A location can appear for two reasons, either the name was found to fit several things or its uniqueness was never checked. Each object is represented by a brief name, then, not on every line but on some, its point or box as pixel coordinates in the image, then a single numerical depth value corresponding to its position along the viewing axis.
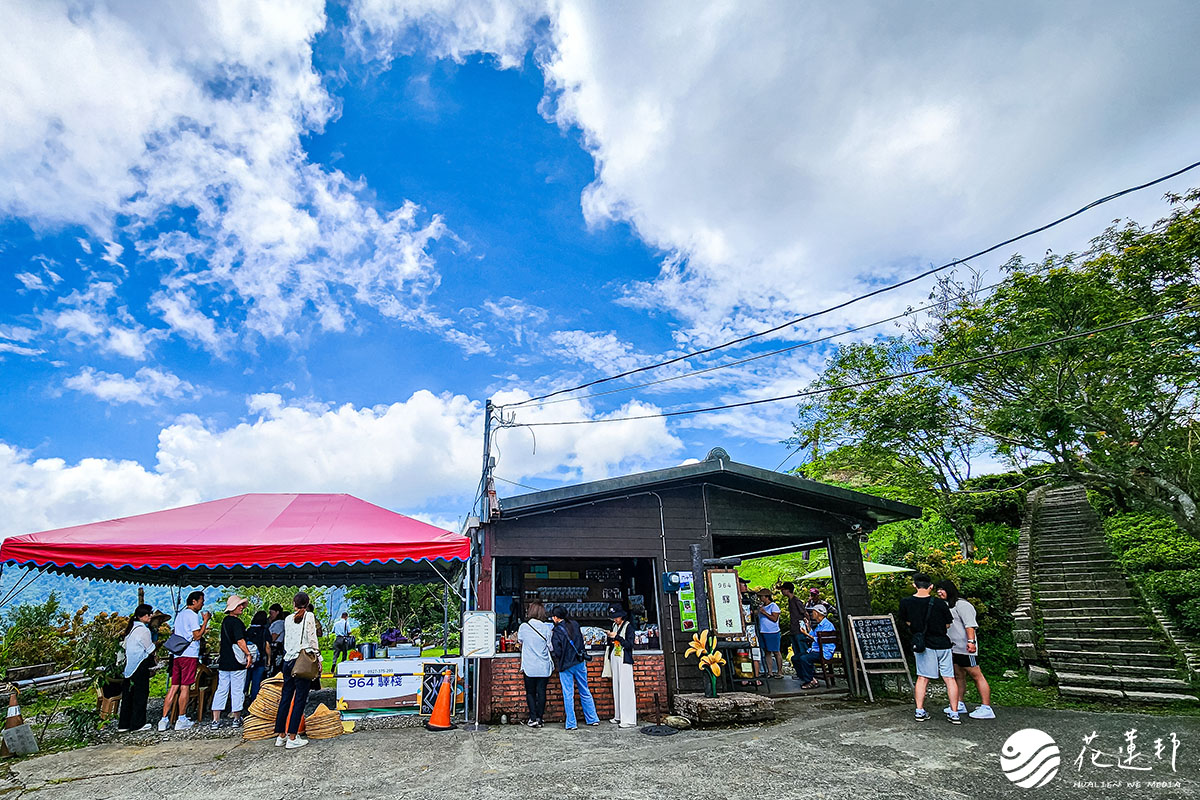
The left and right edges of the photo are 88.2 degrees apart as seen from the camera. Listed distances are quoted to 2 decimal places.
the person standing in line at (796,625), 10.98
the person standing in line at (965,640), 7.34
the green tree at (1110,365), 9.80
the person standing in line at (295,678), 7.07
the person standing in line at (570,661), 8.14
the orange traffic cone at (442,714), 8.11
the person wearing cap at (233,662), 8.34
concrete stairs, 8.77
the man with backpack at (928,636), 7.34
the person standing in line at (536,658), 8.12
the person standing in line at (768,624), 11.54
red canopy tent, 7.74
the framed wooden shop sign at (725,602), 8.72
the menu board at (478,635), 8.19
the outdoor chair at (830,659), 10.90
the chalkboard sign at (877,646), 9.77
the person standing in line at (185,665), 8.16
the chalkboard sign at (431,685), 8.73
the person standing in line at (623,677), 8.25
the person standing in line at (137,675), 8.06
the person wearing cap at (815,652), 10.88
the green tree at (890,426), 12.66
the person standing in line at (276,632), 9.08
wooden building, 8.94
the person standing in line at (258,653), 8.55
